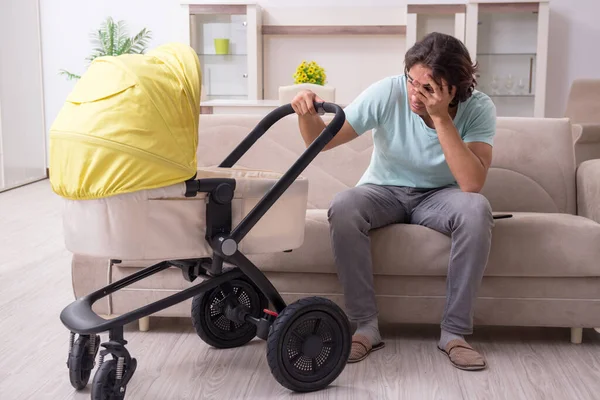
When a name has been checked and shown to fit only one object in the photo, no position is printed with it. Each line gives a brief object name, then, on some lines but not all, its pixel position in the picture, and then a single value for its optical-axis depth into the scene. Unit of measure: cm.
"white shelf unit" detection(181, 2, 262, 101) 626
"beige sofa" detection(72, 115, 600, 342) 218
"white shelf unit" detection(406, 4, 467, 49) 608
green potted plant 640
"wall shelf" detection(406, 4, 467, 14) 607
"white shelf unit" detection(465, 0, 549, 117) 600
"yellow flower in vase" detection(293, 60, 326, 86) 506
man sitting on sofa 206
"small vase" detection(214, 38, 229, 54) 633
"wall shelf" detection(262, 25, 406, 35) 637
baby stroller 162
